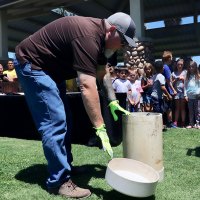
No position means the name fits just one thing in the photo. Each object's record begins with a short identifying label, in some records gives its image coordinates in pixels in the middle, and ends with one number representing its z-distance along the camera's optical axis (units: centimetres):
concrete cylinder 337
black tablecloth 544
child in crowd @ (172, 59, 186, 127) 801
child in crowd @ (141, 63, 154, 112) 787
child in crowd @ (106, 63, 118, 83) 857
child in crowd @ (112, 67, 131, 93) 821
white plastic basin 278
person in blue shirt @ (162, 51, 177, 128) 759
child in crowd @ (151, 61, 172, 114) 741
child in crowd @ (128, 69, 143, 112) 805
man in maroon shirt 285
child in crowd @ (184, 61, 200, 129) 777
